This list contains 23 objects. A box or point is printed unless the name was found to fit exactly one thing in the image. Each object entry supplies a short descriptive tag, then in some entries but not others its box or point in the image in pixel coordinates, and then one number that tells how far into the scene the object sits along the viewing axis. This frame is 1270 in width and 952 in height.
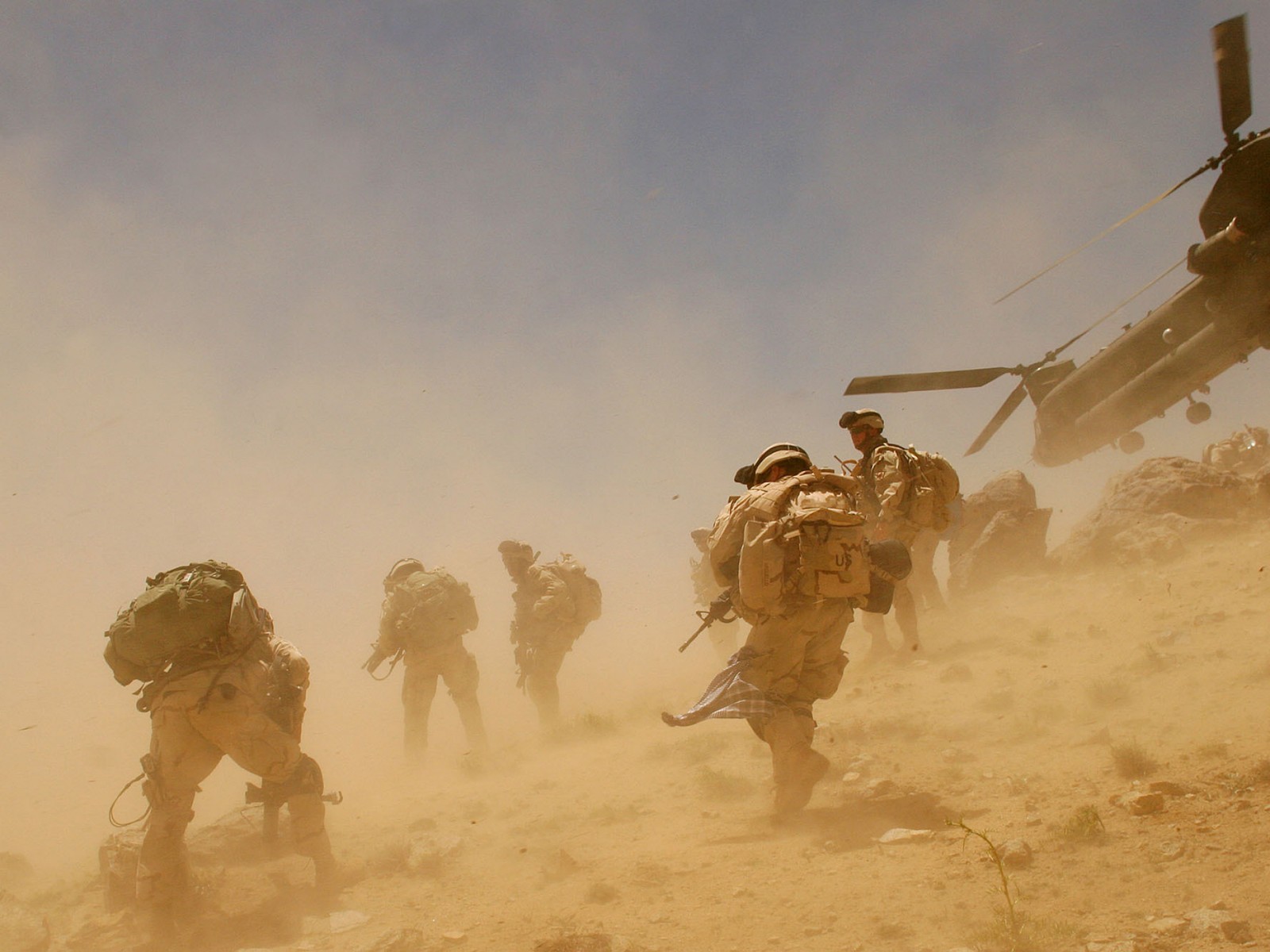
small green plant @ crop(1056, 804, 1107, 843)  3.59
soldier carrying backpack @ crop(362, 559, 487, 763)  10.30
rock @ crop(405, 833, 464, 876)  5.34
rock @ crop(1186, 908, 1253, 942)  2.57
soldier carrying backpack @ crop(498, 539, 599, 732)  11.62
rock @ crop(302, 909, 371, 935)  4.50
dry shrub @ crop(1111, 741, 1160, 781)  4.29
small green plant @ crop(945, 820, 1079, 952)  2.75
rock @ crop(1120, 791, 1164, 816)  3.73
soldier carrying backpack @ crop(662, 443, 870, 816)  4.59
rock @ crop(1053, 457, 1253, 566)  10.90
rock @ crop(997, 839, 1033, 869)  3.48
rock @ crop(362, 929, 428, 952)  3.93
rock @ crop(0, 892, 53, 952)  4.74
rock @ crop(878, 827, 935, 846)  4.09
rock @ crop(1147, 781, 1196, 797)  3.87
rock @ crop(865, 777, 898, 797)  4.89
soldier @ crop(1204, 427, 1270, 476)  14.88
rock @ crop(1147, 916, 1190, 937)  2.66
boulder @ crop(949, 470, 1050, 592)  12.91
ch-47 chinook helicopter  7.82
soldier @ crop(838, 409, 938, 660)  6.25
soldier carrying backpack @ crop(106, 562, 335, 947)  4.86
